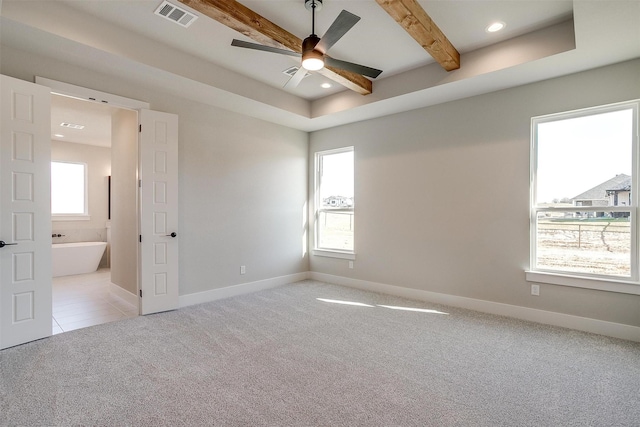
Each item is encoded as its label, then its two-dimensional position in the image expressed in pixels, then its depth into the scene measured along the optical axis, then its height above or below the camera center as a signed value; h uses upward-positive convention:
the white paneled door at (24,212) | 2.82 -0.04
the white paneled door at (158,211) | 3.79 -0.02
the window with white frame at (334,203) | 5.52 +0.15
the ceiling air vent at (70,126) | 5.56 +1.49
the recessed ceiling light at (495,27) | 3.01 +1.82
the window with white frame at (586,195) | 3.22 +0.20
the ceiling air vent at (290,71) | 3.93 +1.78
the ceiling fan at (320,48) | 2.19 +1.30
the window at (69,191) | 6.77 +0.39
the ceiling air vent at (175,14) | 2.71 +1.75
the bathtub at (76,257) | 6.12 -0.98
